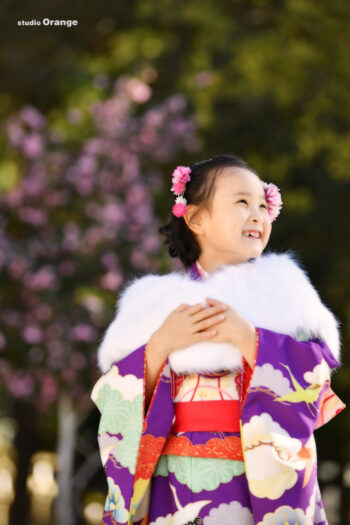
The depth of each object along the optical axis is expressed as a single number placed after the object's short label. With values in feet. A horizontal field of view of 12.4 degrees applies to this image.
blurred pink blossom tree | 42.19
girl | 14.04
